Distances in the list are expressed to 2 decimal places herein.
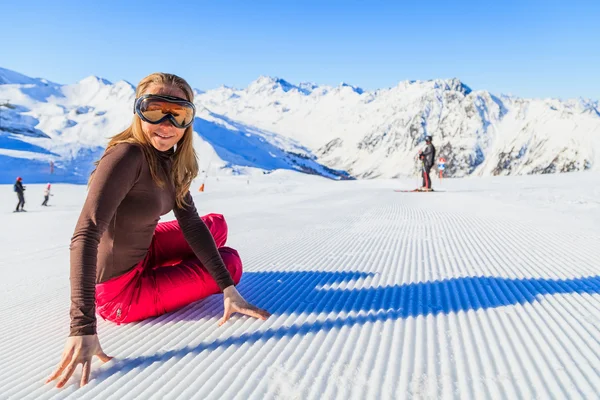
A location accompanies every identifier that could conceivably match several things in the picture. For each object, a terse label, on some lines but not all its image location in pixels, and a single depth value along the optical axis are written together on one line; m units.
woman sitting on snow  1.63
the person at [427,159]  14.21
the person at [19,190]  12.90
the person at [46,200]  14.81
